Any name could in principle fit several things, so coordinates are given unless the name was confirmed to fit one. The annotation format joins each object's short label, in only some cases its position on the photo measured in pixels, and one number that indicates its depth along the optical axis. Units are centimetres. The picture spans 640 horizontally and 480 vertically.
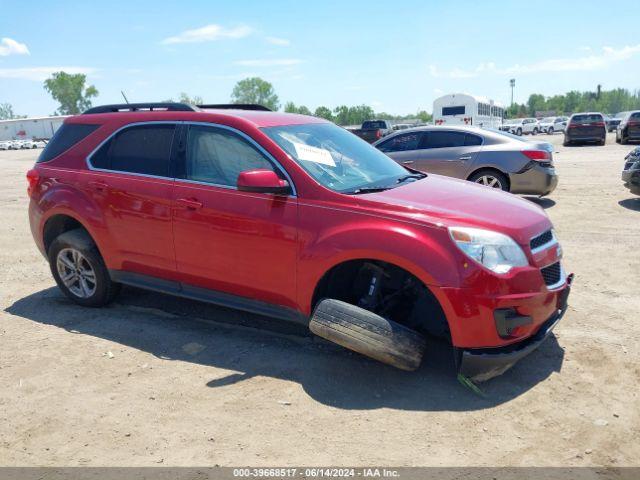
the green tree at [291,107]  10610
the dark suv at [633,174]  929
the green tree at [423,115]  13500
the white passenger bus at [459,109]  3481
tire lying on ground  350
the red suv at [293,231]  337
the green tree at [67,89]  14988
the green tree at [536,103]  14475
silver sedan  949
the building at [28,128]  9012
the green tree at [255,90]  14373
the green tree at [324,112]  10899
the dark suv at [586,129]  2725
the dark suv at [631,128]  2589
